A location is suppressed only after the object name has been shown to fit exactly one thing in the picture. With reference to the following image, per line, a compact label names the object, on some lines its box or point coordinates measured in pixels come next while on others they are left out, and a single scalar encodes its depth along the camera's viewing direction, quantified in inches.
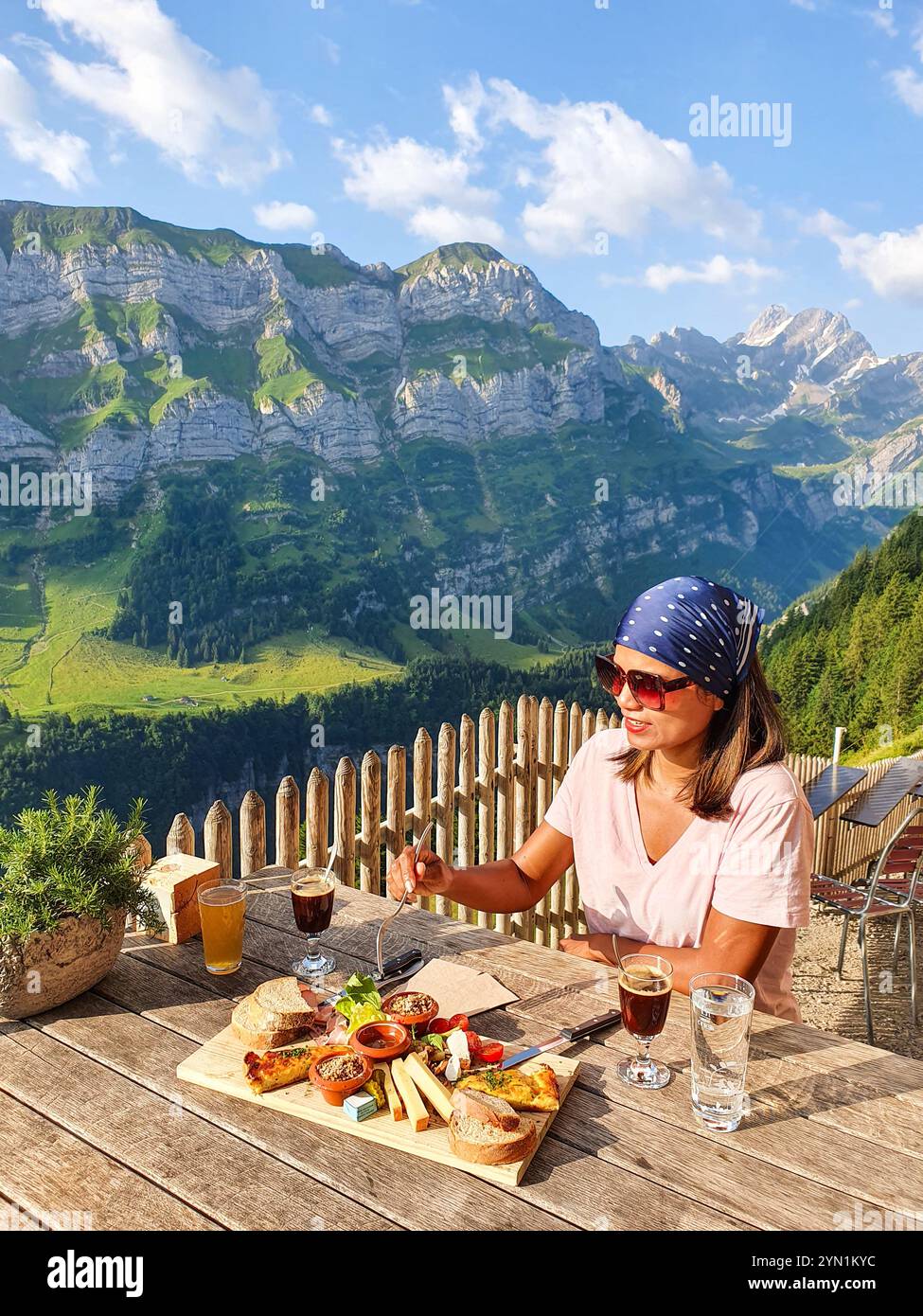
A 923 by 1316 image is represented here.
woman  93.4
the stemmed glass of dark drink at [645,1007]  70.9
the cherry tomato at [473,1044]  70.7
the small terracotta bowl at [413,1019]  74.5
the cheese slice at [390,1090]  64.6
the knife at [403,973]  88.9
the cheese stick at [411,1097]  62.9
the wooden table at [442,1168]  56.4
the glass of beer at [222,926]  88.7
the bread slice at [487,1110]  60.9
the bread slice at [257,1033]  73.9
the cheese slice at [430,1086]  63.8
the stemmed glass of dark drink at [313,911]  89.5
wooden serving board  60.7
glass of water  66.2
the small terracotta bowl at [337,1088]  65.7
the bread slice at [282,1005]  74.9
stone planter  78.7
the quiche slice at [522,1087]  65.2
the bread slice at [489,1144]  59.5
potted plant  79.1
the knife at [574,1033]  72.1
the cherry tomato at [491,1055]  70.8
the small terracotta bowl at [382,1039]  69.7
